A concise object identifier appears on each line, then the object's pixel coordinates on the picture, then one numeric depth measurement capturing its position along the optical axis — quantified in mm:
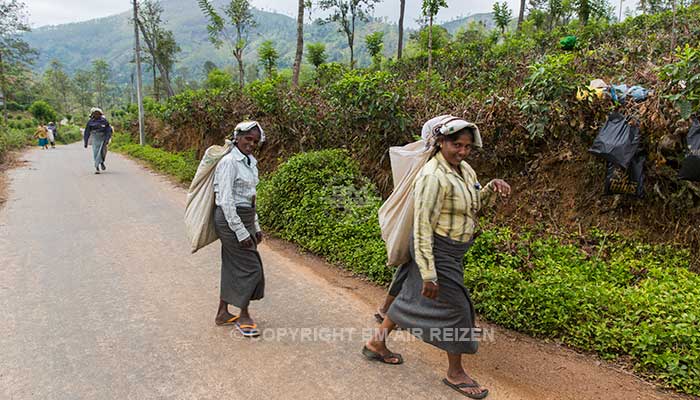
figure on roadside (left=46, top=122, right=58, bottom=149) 23686
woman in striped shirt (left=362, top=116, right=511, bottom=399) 2695
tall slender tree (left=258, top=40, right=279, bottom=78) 19722
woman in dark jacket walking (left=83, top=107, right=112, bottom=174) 11234
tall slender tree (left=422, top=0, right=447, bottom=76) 9000
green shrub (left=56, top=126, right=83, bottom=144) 32703
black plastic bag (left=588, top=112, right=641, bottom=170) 4410
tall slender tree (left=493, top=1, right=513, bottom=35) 24236
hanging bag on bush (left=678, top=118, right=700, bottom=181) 3936
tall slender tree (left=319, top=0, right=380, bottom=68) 23748
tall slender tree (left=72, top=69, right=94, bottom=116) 61844
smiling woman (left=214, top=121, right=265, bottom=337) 3434
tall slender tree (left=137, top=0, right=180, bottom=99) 26241
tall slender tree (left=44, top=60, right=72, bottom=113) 57250
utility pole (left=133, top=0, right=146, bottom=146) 17344
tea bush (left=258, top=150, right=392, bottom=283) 5066
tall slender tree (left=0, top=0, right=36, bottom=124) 27109
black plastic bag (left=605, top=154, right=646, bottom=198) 4492
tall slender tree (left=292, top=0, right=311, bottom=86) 12578
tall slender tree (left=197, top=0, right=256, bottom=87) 20422
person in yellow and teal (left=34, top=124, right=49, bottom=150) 21969
